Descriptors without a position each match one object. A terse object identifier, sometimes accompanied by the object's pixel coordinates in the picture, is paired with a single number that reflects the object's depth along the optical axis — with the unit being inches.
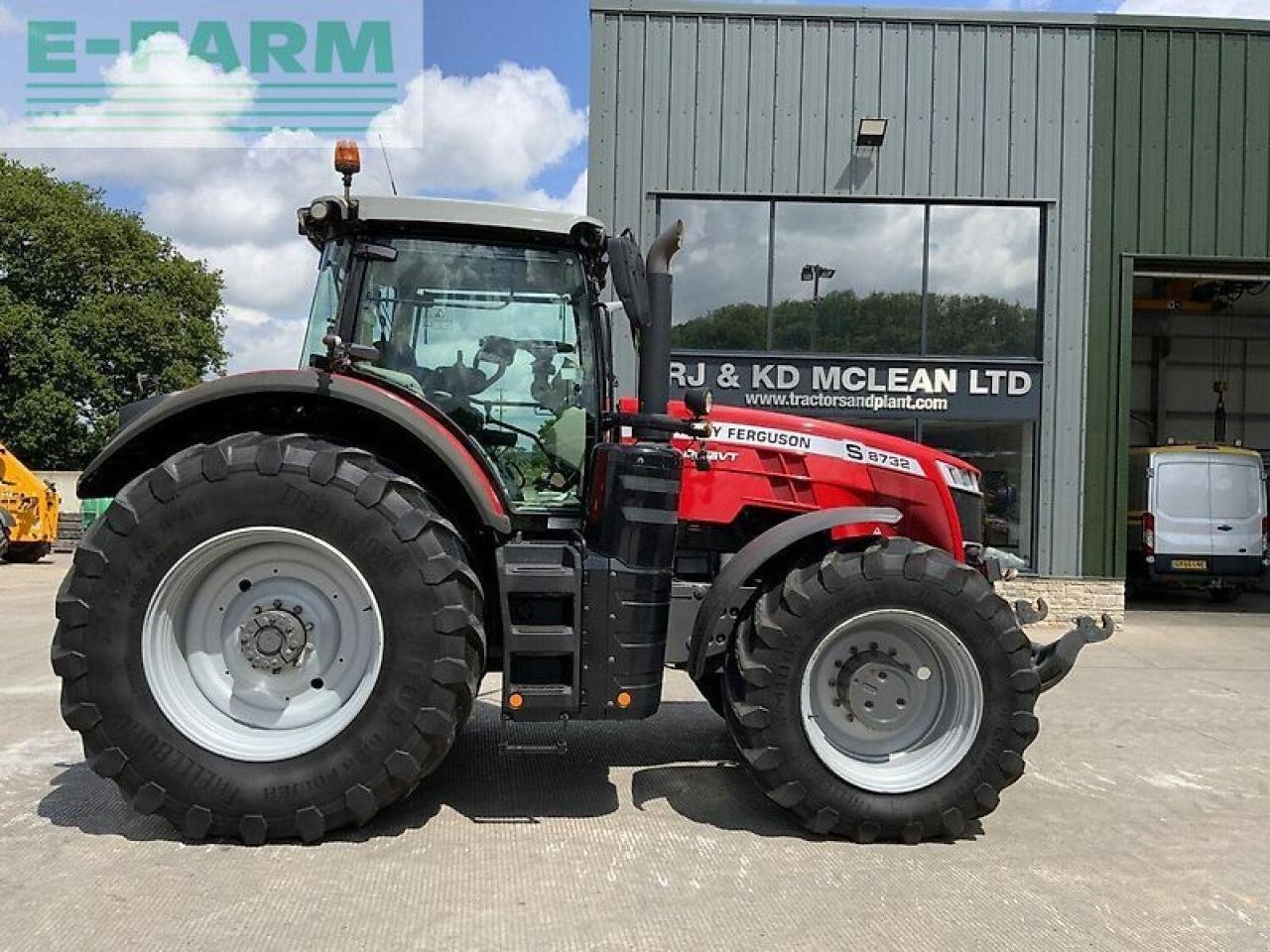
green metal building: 435.2
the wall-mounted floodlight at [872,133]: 427.9
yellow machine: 644.7
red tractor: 144.6
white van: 548.7
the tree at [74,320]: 1053.2
